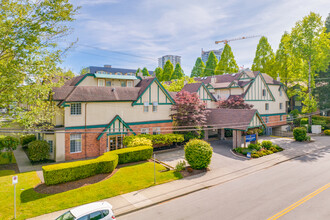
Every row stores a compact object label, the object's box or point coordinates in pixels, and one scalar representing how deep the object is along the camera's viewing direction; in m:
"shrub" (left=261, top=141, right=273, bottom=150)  26.92
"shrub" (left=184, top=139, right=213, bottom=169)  19.06
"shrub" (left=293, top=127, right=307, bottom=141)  31.80
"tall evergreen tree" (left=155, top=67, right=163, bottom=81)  77.16
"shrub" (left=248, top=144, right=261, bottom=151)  25.56
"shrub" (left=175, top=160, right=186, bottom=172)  19.06
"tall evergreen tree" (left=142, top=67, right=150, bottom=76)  89.55
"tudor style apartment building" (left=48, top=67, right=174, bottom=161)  22.44
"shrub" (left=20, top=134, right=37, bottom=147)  27.62
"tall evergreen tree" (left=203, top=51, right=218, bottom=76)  69.80
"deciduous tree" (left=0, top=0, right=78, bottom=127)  11.62
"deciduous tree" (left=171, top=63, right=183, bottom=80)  72.19
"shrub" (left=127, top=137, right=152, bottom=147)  22.80
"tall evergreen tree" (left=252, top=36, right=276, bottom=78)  52.47
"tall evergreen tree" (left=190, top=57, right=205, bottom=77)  77.38
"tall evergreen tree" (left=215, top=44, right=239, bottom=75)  61.66
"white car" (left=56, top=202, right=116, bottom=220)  9.77
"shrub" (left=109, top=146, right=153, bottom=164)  20.22
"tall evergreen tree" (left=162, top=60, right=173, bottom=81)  72.79
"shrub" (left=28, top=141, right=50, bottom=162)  20.62
